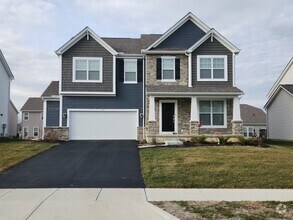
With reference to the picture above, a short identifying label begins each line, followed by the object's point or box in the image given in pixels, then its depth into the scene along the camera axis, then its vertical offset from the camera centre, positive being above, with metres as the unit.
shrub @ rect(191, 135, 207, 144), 13.22 -0.95
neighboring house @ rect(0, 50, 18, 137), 20.37 +2.63
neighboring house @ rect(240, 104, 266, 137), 36.17 +0.51
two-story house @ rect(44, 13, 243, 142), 15.72 +2.76
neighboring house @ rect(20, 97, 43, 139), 34.27 +0.20
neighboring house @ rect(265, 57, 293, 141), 18.61 +1.37
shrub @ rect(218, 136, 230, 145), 13.13 -0.99
